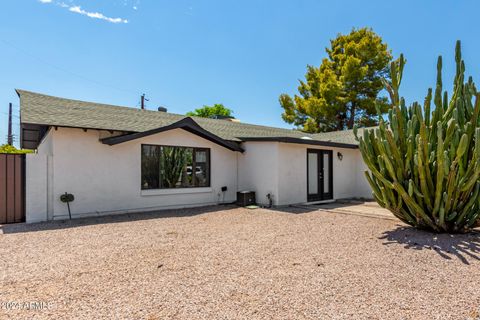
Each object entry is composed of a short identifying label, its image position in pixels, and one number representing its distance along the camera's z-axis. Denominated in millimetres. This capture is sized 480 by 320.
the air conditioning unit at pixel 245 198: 11601
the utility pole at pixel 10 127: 30297
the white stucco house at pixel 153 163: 8703
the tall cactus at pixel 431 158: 5977
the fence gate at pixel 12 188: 8125
